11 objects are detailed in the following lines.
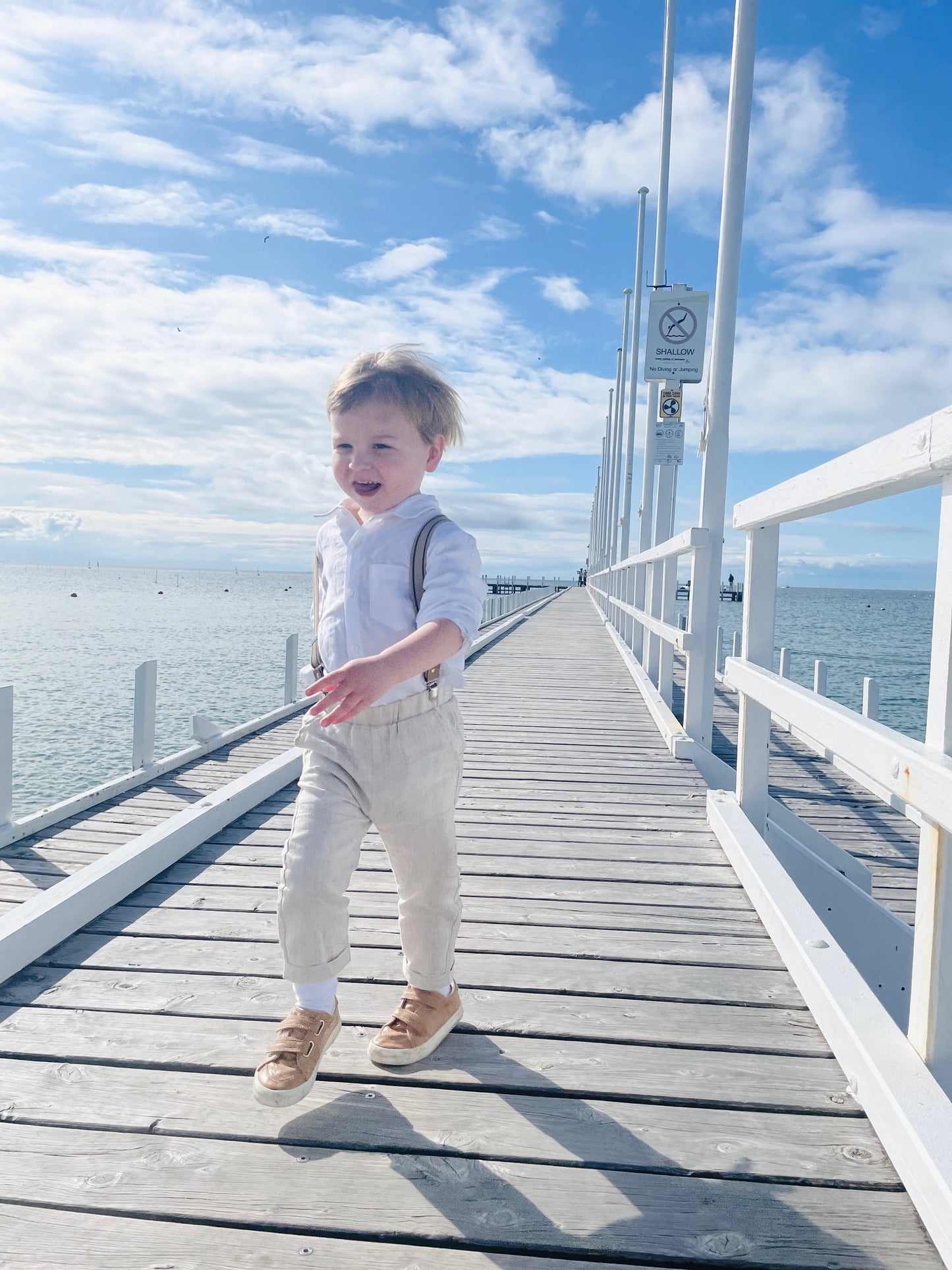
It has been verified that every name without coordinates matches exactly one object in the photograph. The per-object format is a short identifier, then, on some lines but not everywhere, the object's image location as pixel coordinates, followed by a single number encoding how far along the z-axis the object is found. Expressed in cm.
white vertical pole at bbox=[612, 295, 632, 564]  2614
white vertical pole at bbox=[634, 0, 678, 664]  1339
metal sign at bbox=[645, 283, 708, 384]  917
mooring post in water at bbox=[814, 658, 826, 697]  1278
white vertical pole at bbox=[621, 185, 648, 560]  2038
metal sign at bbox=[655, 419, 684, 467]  1132
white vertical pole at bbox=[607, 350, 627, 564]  2977
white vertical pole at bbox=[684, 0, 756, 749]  583
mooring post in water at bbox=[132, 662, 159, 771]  670
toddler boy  175
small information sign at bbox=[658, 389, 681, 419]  1128
